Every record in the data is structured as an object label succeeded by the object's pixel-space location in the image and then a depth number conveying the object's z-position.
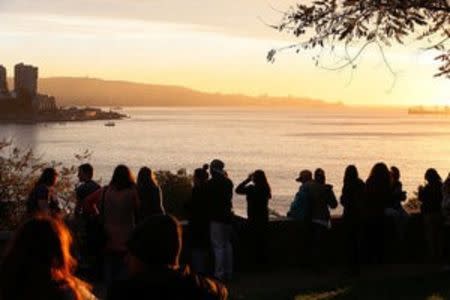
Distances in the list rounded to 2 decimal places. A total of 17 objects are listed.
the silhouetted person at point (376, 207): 12.06
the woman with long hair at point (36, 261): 3.82
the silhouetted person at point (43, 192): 9.80
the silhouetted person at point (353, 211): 11.97
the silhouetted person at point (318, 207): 12.02
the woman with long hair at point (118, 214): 9.21
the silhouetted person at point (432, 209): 12.33
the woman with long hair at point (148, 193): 9.88
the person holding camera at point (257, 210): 11.86
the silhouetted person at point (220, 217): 10.89
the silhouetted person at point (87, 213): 10.48
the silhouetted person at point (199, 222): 11.06
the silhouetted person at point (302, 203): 12.13
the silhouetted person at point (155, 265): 3.89
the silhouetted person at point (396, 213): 12.77
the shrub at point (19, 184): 15.43
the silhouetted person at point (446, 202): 12.48
